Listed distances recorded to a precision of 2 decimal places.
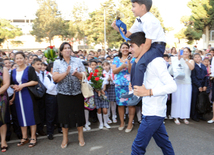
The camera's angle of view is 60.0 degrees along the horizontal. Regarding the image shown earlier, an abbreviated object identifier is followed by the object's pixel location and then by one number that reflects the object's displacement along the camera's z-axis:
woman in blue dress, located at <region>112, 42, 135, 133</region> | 4.64
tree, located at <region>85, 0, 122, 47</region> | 29.72
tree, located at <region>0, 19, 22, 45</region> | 38.75
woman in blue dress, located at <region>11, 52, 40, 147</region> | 4.05
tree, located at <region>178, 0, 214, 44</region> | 25.50
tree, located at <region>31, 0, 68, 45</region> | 26.88
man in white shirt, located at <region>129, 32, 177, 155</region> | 2.03
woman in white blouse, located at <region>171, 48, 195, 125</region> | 5.25
